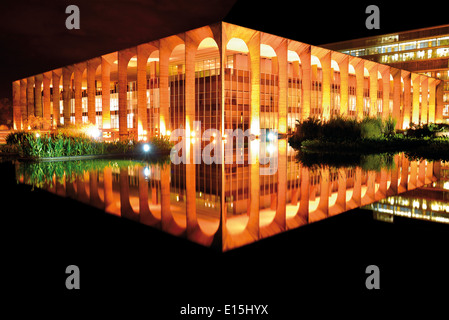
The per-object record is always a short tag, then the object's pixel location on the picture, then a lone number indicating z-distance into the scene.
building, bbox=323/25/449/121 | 71.80
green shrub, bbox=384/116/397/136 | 24.12
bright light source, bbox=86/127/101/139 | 26.80
